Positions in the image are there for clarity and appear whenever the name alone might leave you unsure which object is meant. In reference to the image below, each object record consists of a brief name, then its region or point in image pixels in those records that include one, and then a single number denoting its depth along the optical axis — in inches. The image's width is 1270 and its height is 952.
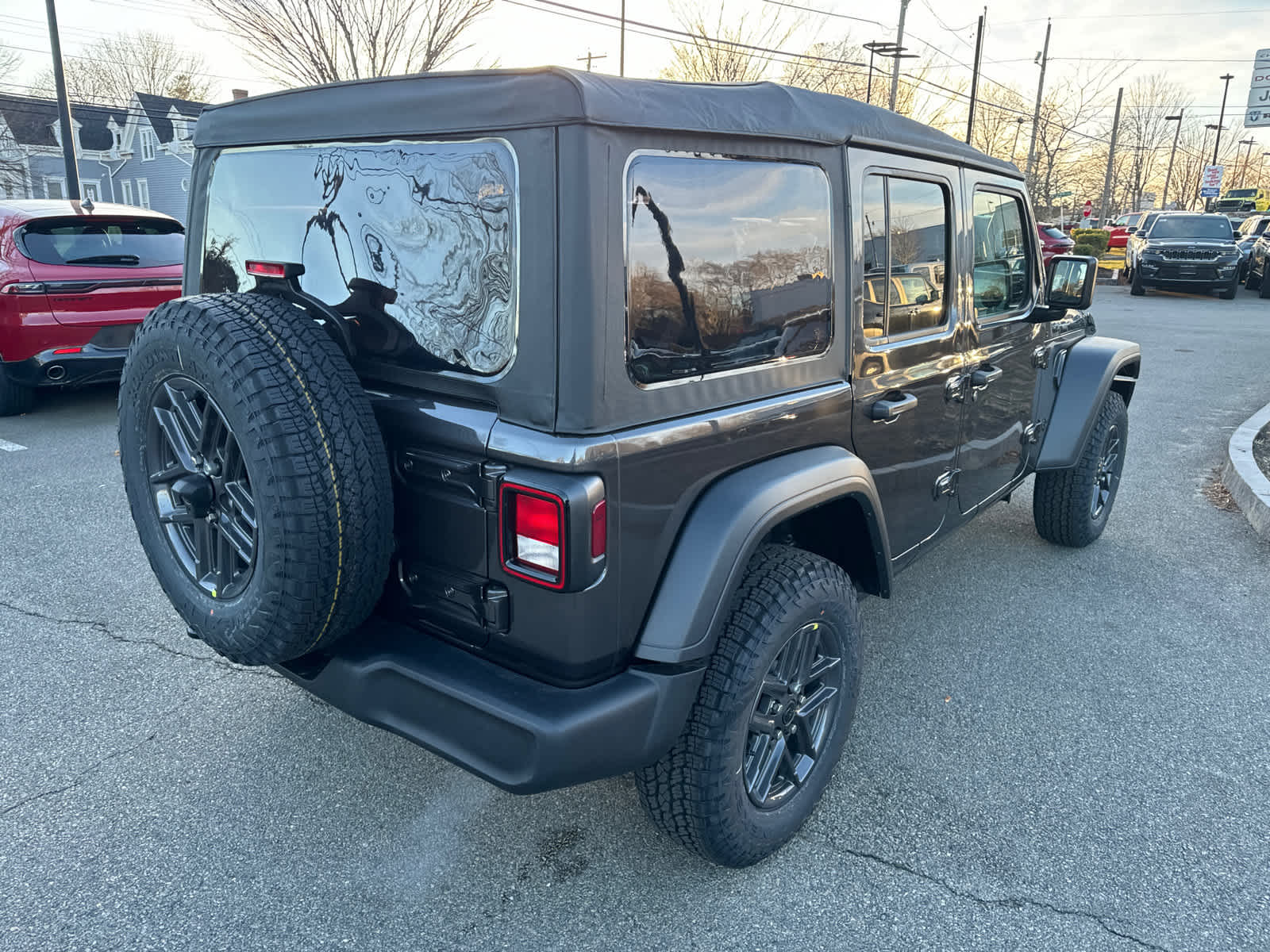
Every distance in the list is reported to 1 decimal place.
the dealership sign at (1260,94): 1024.2
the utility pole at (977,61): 1305.4
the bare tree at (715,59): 1234.0
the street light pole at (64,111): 742.5
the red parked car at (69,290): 250.7
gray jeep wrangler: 74.2
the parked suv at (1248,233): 847.7
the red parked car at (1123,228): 1037.8
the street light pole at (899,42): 1299.2
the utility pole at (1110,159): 1840.9
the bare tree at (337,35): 715.4
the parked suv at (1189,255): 717.3
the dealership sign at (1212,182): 1437.0
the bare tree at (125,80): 1973.4
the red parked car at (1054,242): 759.1
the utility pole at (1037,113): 1475.1
